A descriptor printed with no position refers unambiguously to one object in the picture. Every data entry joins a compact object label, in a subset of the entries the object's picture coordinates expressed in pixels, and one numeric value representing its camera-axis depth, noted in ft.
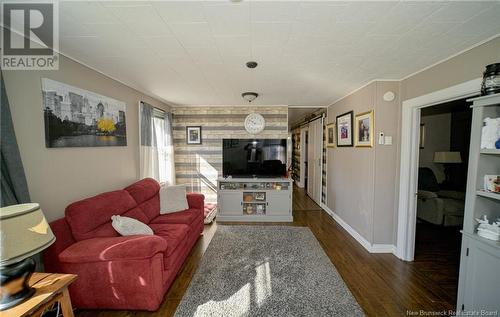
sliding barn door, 16.42
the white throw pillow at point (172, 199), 10.07
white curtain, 10.96
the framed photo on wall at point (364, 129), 9.33
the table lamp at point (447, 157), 12.71
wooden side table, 3.64
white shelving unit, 4.70
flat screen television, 13.66
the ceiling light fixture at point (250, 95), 11.03
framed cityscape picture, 6.15
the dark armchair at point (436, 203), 11.18
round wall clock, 14.52
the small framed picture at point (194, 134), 14.85
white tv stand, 13.12
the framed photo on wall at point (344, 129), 11.08
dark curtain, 4.76
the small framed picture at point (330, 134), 13.45
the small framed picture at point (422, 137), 14.24
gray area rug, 5.97
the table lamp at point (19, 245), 3.42
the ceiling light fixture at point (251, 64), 7.15
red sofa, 5.60
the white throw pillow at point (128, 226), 6.68
